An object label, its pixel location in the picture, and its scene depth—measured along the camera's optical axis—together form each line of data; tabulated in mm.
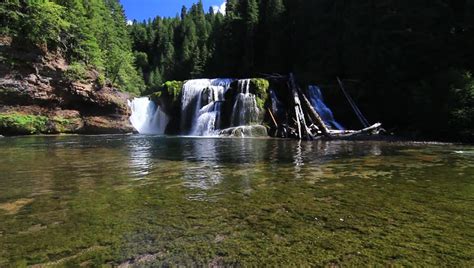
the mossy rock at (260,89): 29003
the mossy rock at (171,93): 33375
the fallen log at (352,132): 23483
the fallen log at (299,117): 23578
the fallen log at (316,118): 23938
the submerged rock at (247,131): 26328
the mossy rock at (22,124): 27797
